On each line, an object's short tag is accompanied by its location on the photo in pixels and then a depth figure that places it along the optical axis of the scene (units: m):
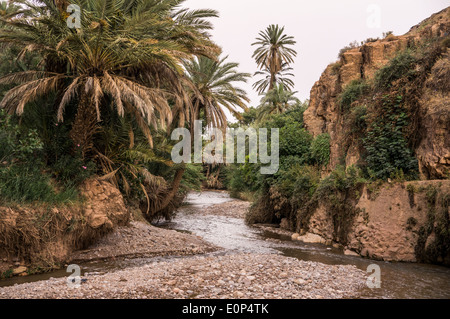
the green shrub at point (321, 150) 16.61
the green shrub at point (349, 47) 20.26
